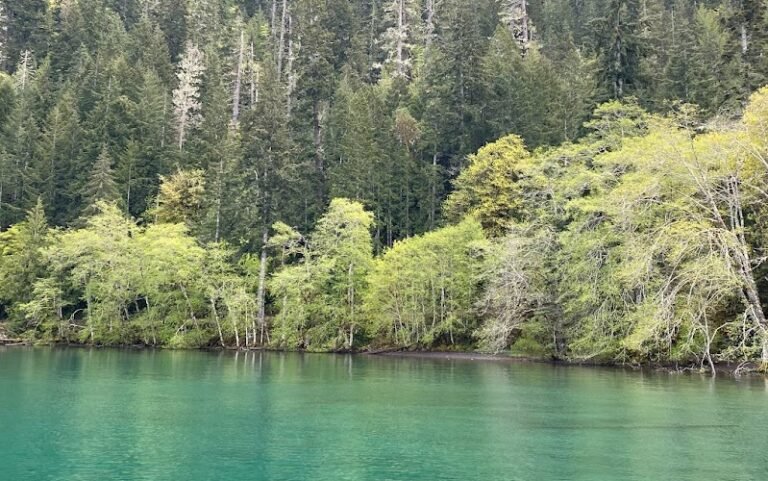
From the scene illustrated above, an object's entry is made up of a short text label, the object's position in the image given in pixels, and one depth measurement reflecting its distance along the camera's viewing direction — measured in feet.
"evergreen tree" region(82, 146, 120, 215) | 227.61
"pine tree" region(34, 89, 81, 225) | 246.47
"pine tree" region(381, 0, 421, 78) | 297.12
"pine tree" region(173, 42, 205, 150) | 279.69
